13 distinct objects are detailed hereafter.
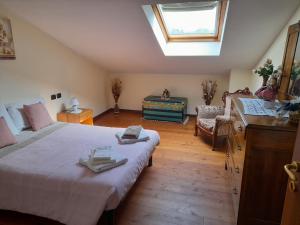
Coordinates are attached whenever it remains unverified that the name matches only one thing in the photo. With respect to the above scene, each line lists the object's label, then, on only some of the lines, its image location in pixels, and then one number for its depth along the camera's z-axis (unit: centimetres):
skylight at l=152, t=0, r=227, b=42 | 311
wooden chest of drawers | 156
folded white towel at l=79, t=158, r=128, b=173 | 188
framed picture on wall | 279
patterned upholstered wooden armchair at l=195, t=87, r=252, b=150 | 337
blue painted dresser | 482
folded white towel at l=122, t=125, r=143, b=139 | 261
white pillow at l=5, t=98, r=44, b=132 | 280
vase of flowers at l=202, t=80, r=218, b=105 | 489
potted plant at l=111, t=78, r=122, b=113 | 553
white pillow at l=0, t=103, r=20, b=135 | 262
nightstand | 375
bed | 169
